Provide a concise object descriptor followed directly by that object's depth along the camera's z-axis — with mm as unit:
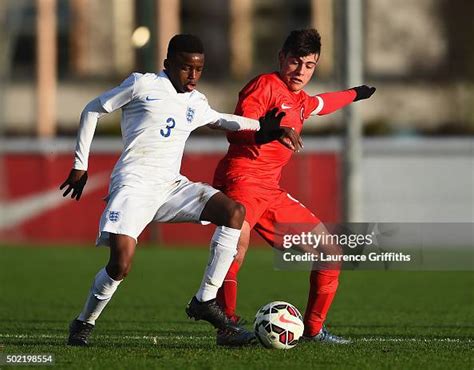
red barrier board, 46875
